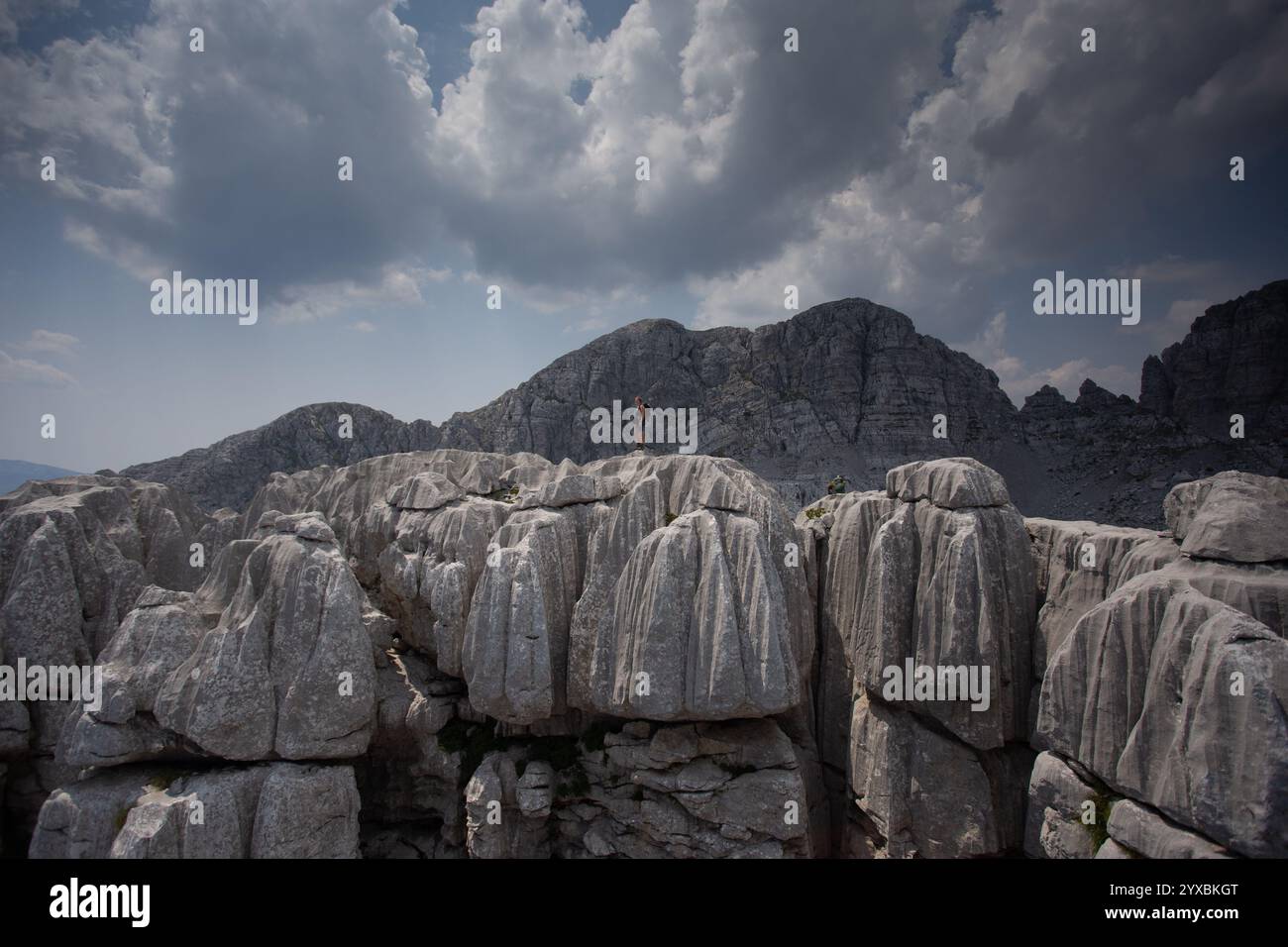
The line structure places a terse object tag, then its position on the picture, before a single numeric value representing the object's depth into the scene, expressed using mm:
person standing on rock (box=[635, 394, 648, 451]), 23783
